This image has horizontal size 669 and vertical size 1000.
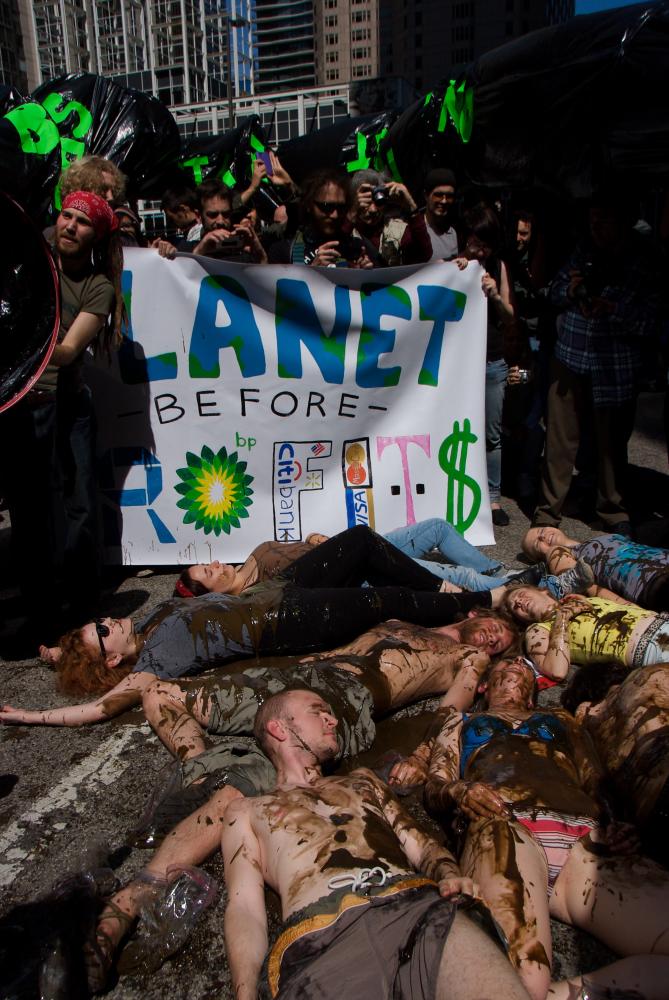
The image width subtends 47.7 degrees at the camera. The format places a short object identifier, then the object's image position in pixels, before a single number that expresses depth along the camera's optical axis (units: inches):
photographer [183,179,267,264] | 186.1
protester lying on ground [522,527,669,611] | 137.2
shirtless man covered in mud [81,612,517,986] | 91.0
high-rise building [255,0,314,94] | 5816.9
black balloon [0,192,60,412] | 122.0
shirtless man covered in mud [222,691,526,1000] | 62.8
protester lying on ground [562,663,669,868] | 81.7
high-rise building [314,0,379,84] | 4254.4
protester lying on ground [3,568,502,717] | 127.3
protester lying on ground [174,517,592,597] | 150.4
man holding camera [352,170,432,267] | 200.5
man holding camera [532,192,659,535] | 182.9
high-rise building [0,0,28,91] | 3129.9
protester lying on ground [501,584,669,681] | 122.9
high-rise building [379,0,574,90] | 3299.7
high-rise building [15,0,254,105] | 3501.5
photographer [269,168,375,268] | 178.7
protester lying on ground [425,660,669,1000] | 71.7
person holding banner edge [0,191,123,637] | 142.9
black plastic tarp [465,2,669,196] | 185.5
